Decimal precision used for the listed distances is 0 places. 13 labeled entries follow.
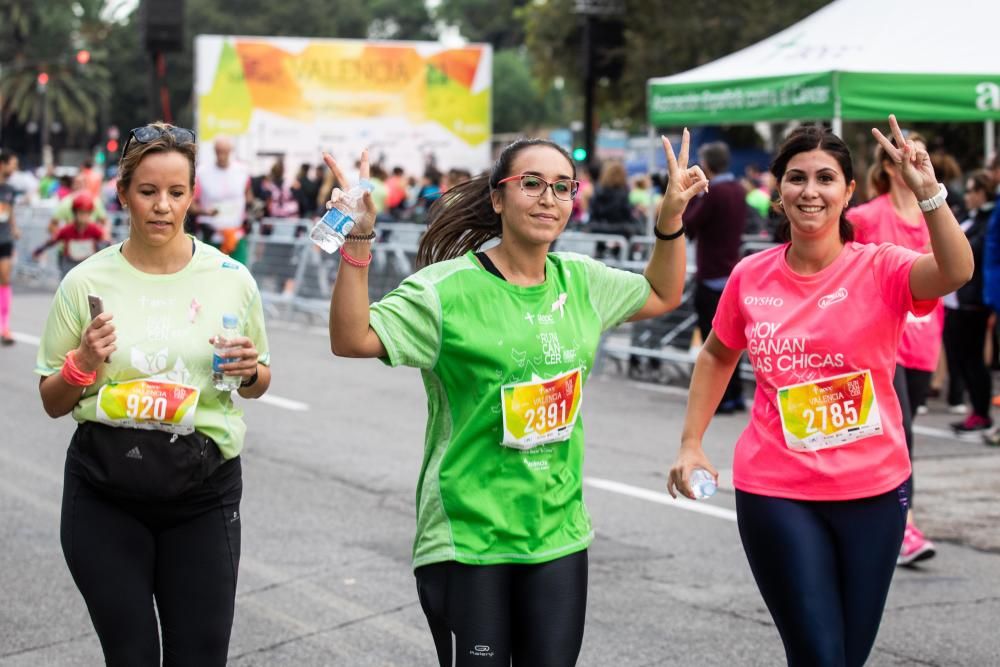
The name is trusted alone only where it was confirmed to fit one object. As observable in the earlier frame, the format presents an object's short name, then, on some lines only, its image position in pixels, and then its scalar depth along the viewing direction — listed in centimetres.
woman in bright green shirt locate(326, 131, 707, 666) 367
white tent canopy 1141
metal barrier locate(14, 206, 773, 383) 1316
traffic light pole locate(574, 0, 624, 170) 2250
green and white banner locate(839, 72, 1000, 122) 1138
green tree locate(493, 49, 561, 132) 9838
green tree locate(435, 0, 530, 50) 9938
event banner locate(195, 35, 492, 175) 2967
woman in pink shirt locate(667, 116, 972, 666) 394
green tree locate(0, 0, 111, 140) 8431
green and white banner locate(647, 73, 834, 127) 1154
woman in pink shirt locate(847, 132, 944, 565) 677
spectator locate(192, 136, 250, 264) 1405
